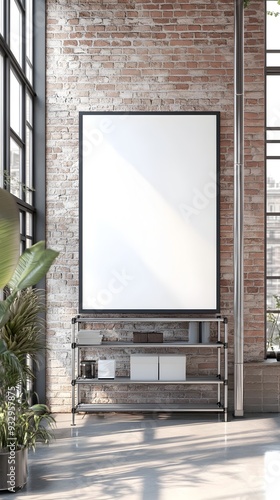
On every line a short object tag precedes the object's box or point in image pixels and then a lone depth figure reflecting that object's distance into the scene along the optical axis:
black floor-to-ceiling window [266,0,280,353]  8.08
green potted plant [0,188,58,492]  4.83
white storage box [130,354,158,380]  7.45
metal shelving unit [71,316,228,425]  7.32
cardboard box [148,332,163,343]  7.51
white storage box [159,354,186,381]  7.45
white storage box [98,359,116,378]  7.44
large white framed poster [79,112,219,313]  7.68
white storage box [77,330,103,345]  7.40
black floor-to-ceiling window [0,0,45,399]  6.15
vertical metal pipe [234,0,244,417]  7.52
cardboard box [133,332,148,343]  7.50
